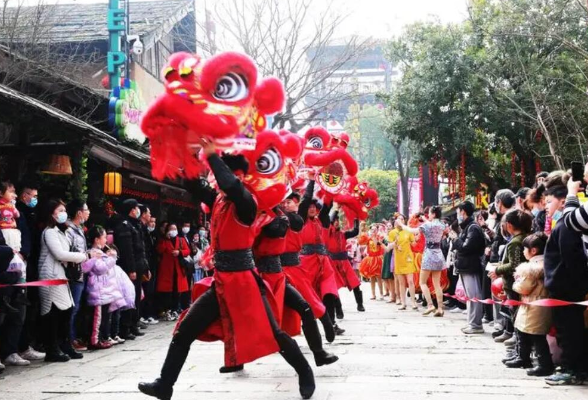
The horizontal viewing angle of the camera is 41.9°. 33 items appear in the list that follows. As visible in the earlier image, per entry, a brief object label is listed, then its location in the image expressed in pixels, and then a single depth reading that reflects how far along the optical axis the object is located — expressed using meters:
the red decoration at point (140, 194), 14.86
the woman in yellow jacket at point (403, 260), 14.96
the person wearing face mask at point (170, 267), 13.05
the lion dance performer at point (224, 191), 5.03
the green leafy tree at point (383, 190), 48.12
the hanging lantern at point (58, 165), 10.31
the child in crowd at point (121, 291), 9.88
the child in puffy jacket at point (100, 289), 9.36
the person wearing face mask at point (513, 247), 7.73
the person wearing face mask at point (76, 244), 8.76
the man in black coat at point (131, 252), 10.51
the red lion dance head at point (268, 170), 5.91
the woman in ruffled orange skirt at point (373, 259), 18.98
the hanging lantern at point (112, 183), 11.95
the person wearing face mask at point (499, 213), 9.12
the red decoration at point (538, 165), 19.61
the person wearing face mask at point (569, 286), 6.30
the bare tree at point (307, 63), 20.66
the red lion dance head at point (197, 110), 4.97
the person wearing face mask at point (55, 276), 8.38
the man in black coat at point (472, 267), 10.77
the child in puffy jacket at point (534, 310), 6.90
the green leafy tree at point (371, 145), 62.09
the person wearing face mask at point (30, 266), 8.55
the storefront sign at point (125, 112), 14.41
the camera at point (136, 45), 18.23
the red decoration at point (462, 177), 20.62
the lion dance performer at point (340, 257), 12.27
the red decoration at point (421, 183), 28.25
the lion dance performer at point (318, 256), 9.88
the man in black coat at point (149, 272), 11.86
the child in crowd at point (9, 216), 7.80
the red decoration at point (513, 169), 20.25
